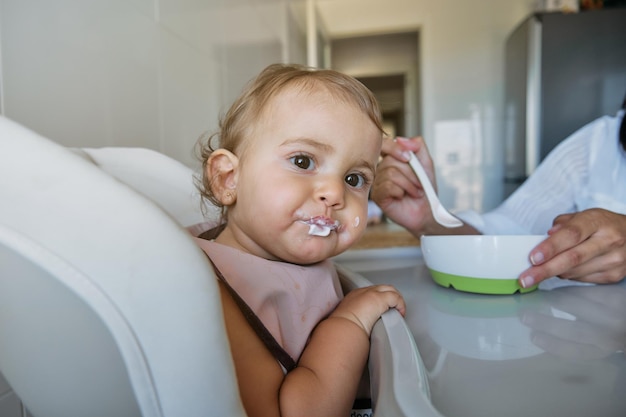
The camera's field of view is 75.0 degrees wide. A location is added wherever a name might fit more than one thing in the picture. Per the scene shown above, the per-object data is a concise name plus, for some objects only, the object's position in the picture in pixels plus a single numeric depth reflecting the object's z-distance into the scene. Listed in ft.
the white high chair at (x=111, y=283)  0.64
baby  1.23
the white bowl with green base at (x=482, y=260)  1.70
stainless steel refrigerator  7.59
